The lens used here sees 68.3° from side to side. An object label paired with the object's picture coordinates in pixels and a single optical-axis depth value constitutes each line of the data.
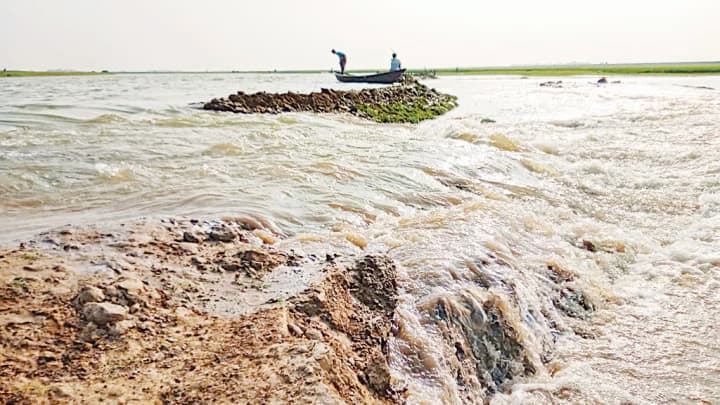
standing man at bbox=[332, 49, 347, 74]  40.80
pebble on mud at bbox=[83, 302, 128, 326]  3.17
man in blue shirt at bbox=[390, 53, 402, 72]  36.78
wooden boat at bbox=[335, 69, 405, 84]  36.12
